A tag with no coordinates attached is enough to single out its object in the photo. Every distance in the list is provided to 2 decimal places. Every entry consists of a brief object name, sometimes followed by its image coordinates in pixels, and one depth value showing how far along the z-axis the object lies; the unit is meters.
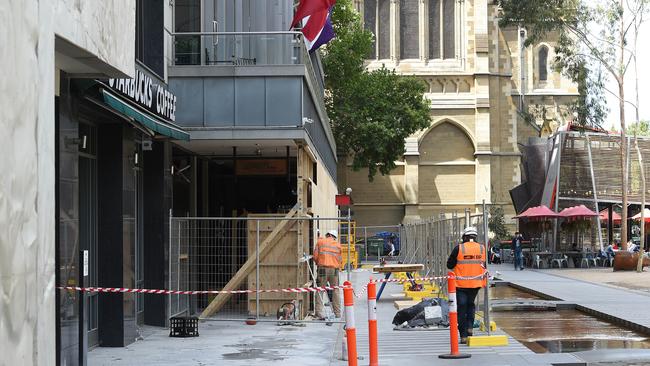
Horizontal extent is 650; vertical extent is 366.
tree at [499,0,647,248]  44.81
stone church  73.69
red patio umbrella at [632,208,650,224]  55.23
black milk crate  17.27
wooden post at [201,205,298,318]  19.61
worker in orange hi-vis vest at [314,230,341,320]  19.83
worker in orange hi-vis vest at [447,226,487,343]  15.54
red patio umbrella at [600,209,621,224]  53.41
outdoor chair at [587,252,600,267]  47.41
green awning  13.49
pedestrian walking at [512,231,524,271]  45.24
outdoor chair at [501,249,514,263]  57.41
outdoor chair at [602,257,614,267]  47.67
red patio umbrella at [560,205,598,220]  46.47
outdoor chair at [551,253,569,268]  46.53
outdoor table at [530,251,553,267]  46.97
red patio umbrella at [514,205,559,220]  47.06
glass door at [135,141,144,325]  18.31
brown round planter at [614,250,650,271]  41.69
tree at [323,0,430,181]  56.31
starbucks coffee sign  14.83
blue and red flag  20.95
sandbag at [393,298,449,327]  17.88
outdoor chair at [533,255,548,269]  46.97
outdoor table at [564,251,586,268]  47.12
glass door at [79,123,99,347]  15.35
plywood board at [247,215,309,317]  19.92
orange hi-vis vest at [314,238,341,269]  19.81
